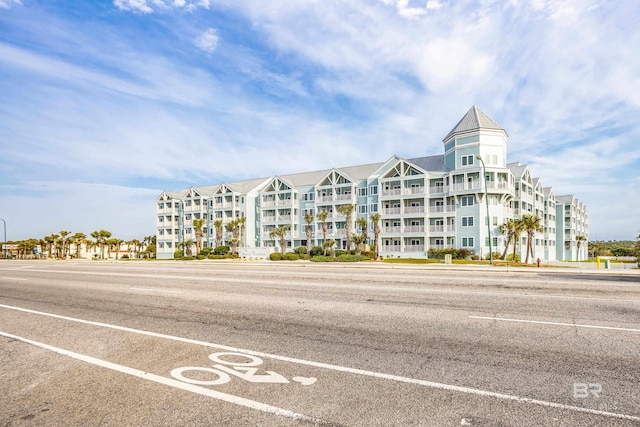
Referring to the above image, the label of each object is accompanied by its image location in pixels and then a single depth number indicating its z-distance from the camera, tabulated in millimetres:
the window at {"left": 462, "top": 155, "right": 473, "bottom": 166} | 48188
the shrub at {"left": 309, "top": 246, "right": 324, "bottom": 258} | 54244
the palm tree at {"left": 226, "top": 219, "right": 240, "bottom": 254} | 63475
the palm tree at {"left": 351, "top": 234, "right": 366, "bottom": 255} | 48844
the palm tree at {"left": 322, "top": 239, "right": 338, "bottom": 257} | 52134
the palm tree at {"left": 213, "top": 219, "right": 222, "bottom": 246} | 68900
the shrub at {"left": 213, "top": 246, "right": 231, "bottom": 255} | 63519
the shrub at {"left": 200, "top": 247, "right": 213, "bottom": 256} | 61906
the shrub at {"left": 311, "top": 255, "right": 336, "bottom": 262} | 41906
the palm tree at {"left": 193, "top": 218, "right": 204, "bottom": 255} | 66562
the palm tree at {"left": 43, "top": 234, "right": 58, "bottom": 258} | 94562
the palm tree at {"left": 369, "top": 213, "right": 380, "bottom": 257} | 50438
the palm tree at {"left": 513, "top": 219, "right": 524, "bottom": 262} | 43656
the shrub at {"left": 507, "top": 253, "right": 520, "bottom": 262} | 45125
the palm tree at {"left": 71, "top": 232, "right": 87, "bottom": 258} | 94150
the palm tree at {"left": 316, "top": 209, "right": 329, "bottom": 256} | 54484
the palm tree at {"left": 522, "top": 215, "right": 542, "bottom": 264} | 43531
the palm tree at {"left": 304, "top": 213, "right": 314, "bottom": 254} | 55722
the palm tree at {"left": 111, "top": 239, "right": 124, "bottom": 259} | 90125
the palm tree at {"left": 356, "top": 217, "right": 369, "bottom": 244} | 50156
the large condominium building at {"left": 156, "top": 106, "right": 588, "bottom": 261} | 47844
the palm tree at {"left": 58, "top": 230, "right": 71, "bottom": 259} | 91644
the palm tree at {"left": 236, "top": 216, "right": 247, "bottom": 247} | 64775
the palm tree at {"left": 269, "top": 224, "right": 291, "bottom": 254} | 57531
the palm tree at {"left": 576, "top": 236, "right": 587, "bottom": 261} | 78412
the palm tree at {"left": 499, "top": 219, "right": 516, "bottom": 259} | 44259
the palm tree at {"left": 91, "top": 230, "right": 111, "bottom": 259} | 85250
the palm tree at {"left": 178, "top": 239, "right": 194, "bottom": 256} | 70656
